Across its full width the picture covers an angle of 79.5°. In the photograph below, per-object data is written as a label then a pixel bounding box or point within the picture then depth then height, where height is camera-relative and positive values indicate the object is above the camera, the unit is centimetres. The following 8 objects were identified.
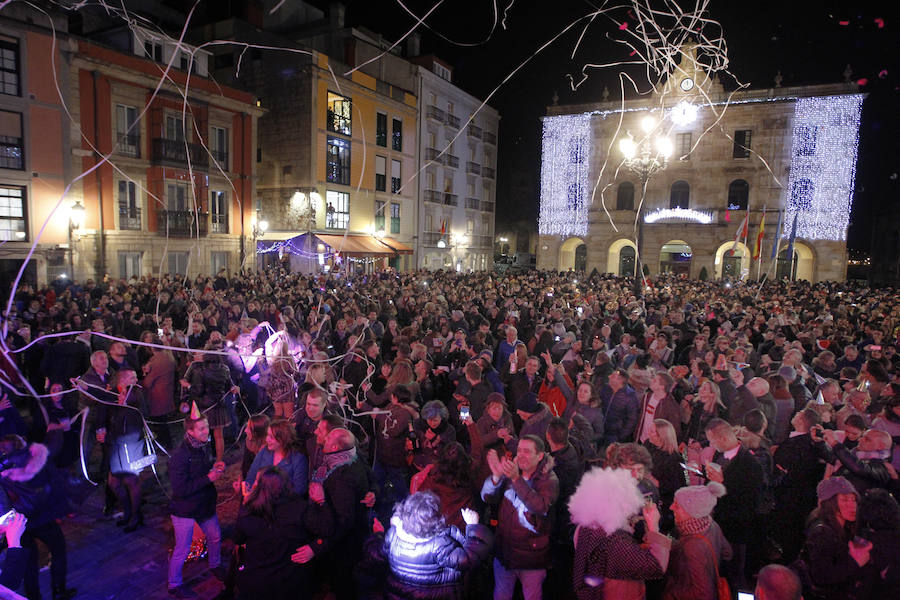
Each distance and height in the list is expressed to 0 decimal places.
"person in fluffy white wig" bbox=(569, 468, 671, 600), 275 -147
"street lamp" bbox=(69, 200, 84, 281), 1545 +47
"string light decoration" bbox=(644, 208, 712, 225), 3259 +270
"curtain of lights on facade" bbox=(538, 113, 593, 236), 3362 +537
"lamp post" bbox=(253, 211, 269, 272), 2338 +74
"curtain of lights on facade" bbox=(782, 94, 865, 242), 2862 +542
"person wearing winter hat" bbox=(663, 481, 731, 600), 269 -146
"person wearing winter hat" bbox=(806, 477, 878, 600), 296 -157
